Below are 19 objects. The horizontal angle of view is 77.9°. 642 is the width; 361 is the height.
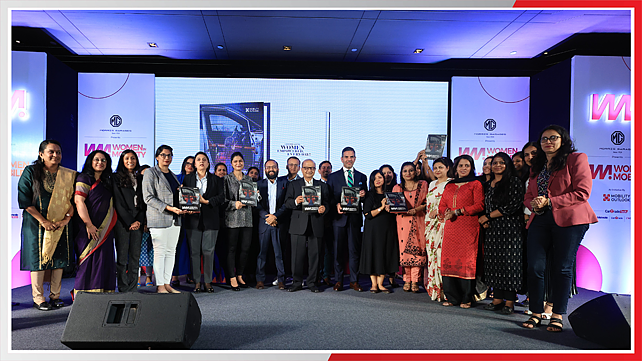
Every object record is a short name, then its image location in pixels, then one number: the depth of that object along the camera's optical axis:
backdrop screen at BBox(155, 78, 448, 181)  6.17
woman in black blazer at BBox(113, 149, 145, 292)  3.85
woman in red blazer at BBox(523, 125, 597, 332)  2.86
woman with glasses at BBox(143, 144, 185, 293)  3.96
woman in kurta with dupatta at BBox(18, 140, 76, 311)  3.47
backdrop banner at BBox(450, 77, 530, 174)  6.23
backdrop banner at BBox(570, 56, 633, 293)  5.20
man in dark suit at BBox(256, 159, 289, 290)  4.57
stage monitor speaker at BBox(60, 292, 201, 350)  2.36
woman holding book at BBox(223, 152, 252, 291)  4.44
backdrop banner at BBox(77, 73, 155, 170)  6.06
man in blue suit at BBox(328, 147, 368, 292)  4.50
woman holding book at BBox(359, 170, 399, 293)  4.36
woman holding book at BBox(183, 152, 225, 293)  4.27
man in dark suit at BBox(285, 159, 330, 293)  4.41
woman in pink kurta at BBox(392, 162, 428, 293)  4.40
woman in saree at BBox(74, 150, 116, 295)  3.60
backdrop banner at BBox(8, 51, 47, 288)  4.96
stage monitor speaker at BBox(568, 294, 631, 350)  2.60
